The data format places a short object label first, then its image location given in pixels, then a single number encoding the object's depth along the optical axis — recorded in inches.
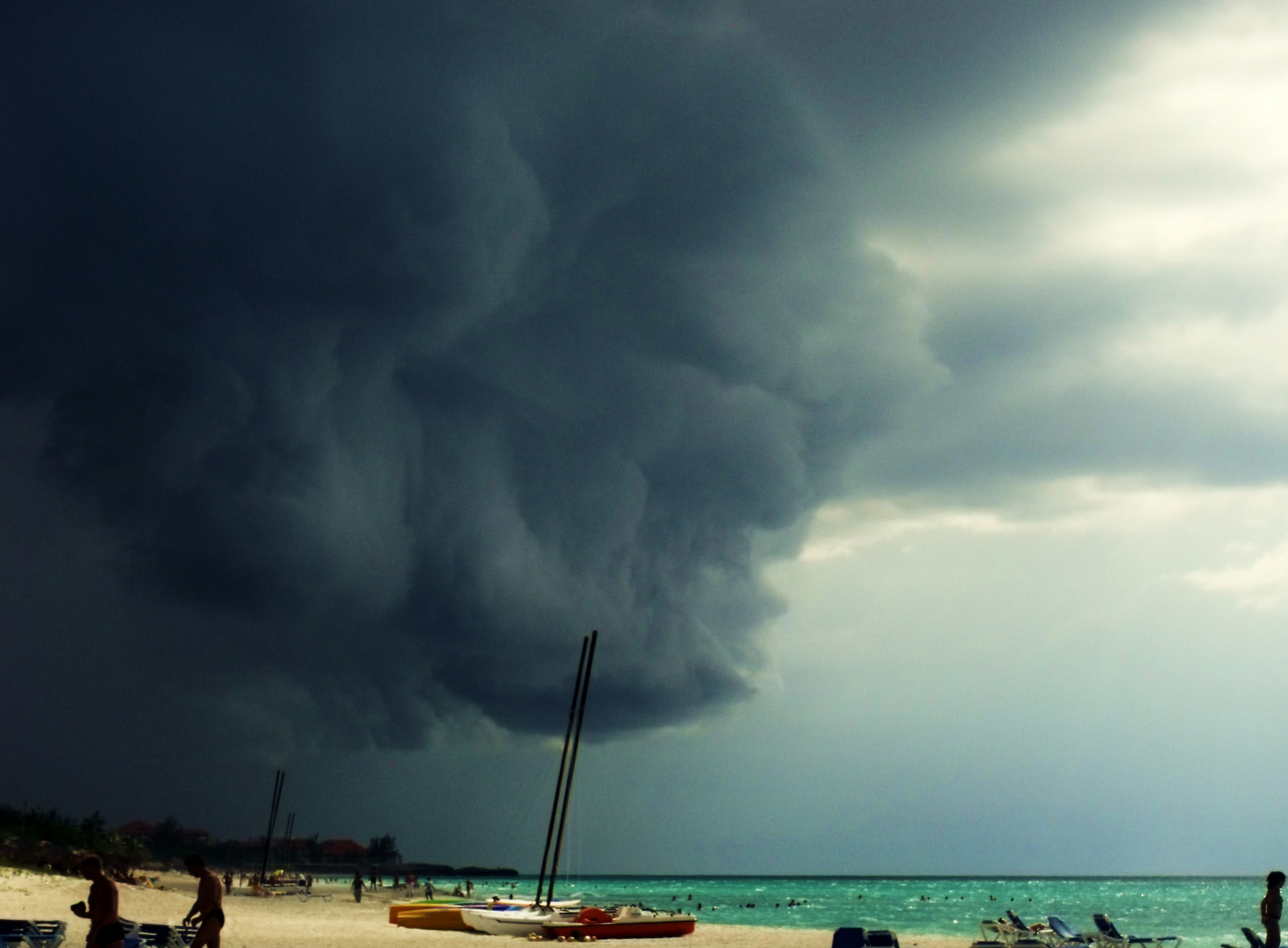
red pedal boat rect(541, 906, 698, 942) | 1625.2
